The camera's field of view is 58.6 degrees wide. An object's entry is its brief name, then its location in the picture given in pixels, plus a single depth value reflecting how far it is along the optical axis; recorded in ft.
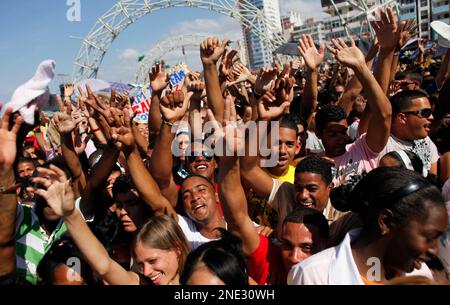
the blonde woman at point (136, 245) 5.60
